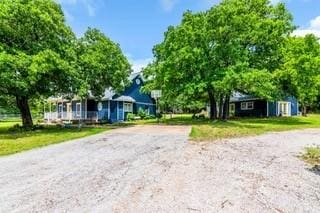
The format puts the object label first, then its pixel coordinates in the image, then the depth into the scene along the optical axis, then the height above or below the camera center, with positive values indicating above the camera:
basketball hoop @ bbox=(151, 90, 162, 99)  18.27 +1.52
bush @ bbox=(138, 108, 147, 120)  18.69 -0.94
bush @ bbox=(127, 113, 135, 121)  17.77 -1.25
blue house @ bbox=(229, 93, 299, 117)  19.00 -0.06
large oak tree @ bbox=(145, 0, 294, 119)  12.48 +4.78
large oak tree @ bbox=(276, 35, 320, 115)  14.13 +3.38
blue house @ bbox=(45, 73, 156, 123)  17.28 +0.03
